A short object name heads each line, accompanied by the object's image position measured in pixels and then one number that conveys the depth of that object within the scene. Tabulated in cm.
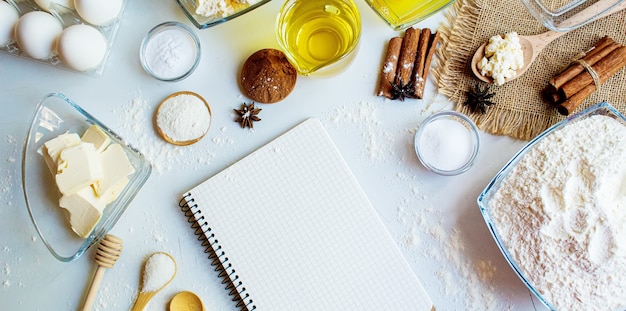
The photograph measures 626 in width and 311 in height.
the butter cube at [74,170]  130
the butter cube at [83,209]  132
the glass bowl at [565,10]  134
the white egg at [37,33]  134
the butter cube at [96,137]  135
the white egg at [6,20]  136
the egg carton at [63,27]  139
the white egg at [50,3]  135
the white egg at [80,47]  133
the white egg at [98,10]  133
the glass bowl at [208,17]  133
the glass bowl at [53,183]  137
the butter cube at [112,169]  135
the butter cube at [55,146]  132
